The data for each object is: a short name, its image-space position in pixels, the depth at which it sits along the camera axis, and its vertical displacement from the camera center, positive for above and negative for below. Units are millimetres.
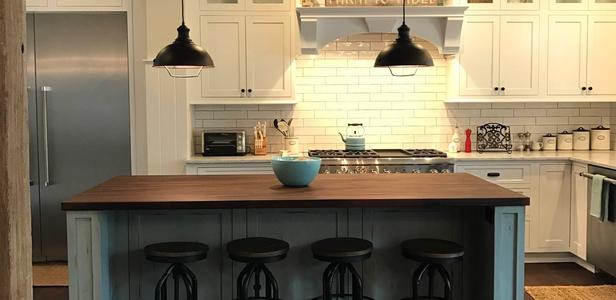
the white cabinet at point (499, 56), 5336 +593
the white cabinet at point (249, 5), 5271 +1014
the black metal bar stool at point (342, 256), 2959 -621
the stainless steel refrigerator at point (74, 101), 5293 +205
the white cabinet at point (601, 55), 5363 +604
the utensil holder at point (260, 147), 5484 -191
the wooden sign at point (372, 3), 5191 +1023
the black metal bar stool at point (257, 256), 2924 -614
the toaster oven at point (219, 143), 5379 -153
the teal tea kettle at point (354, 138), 5445 -111
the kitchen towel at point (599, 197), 4496 -521
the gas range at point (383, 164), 4988 -309
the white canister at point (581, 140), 5668 -134
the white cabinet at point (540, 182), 5172 -470
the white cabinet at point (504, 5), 5320 +1024
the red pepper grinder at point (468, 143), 5648 -161
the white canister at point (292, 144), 5590 -168
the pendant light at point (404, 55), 3441 +389
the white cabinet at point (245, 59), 5289 +563
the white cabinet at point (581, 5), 5340 +1024
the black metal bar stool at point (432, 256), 2984 -624
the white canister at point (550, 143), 5688 -162
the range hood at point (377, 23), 5109 +853
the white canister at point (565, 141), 5699 -144
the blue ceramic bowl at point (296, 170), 3242 -233
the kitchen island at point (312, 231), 3068 -558
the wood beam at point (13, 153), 1430 -66
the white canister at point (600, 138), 5660 -116
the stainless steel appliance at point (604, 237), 4465 -830
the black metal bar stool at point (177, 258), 2943 -629
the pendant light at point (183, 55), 3359 +380
